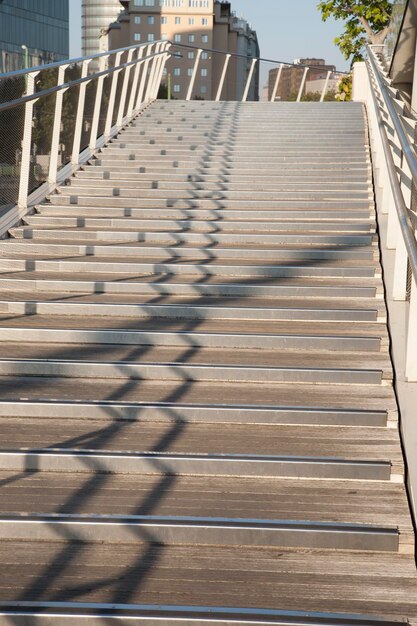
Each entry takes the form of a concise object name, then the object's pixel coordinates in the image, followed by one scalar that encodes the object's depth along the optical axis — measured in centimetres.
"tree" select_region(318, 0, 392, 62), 2412
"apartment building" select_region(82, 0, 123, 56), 18238
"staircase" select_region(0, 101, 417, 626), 351
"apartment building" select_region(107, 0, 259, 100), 12688
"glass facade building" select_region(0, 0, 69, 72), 7156
